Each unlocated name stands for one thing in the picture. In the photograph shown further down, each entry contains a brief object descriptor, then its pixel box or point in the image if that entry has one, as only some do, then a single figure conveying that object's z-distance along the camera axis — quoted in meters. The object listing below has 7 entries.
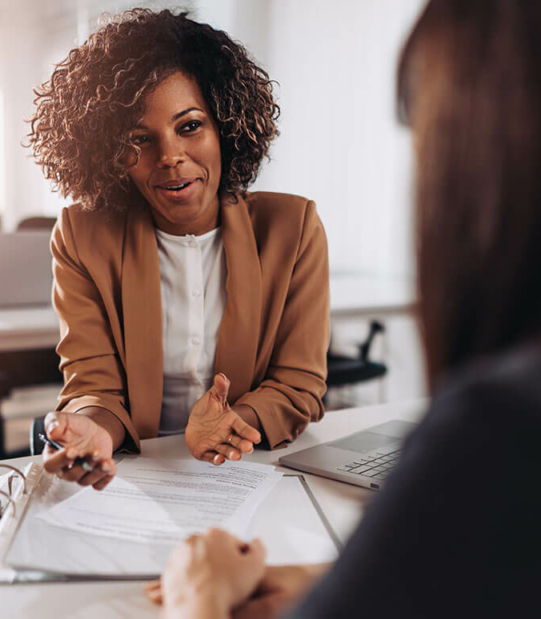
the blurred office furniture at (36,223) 2.95
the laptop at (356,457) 0.95
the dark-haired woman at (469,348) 0.33
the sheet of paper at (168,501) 0.78
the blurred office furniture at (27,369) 2.76
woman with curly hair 1.21
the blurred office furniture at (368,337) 2.83
